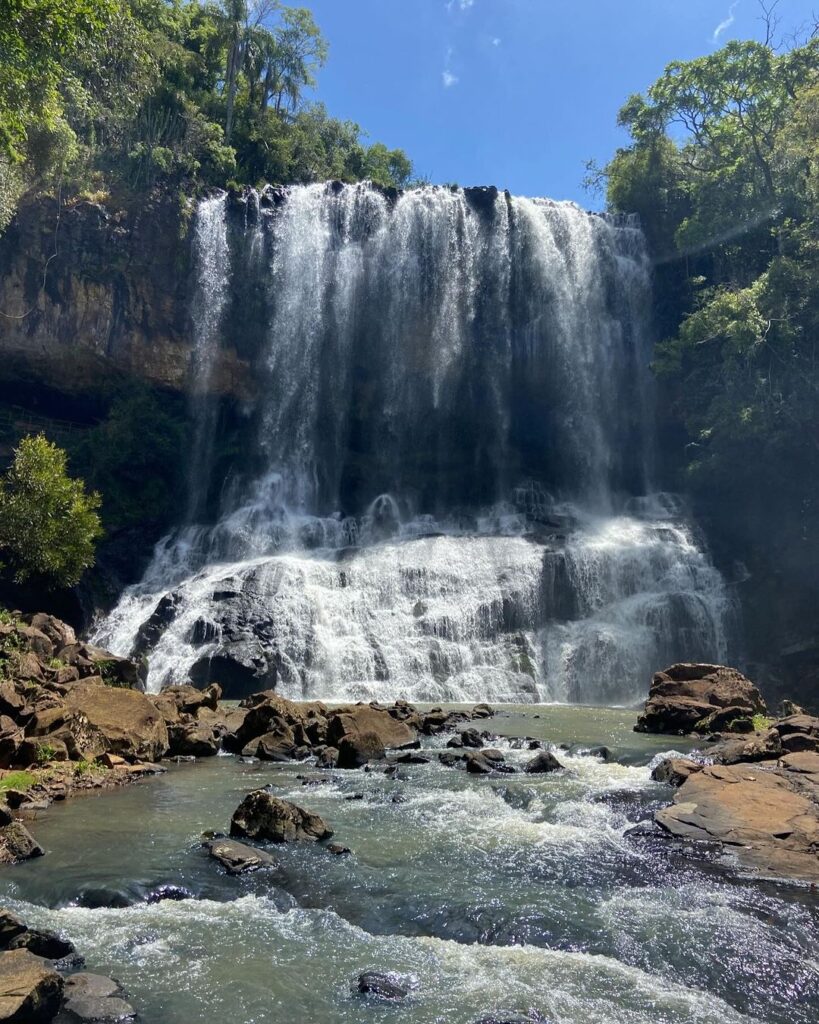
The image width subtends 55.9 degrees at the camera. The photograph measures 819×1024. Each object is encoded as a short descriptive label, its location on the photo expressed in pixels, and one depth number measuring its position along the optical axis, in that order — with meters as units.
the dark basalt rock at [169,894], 6.86
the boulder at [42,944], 5.44
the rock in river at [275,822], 8.59
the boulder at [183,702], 16.03
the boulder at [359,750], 13.25
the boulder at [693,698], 17.52
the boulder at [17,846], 7.64
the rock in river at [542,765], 12.38
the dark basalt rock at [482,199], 39.09
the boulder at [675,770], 11.35
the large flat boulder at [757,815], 7.89
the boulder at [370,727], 14.31
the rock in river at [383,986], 5.29
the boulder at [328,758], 13.25
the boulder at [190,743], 14.03
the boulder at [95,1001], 4.77
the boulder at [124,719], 12.85
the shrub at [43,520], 24.92
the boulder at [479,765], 12.23
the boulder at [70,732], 12.01
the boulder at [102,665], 18.73
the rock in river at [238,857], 7.57
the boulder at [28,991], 4.41
